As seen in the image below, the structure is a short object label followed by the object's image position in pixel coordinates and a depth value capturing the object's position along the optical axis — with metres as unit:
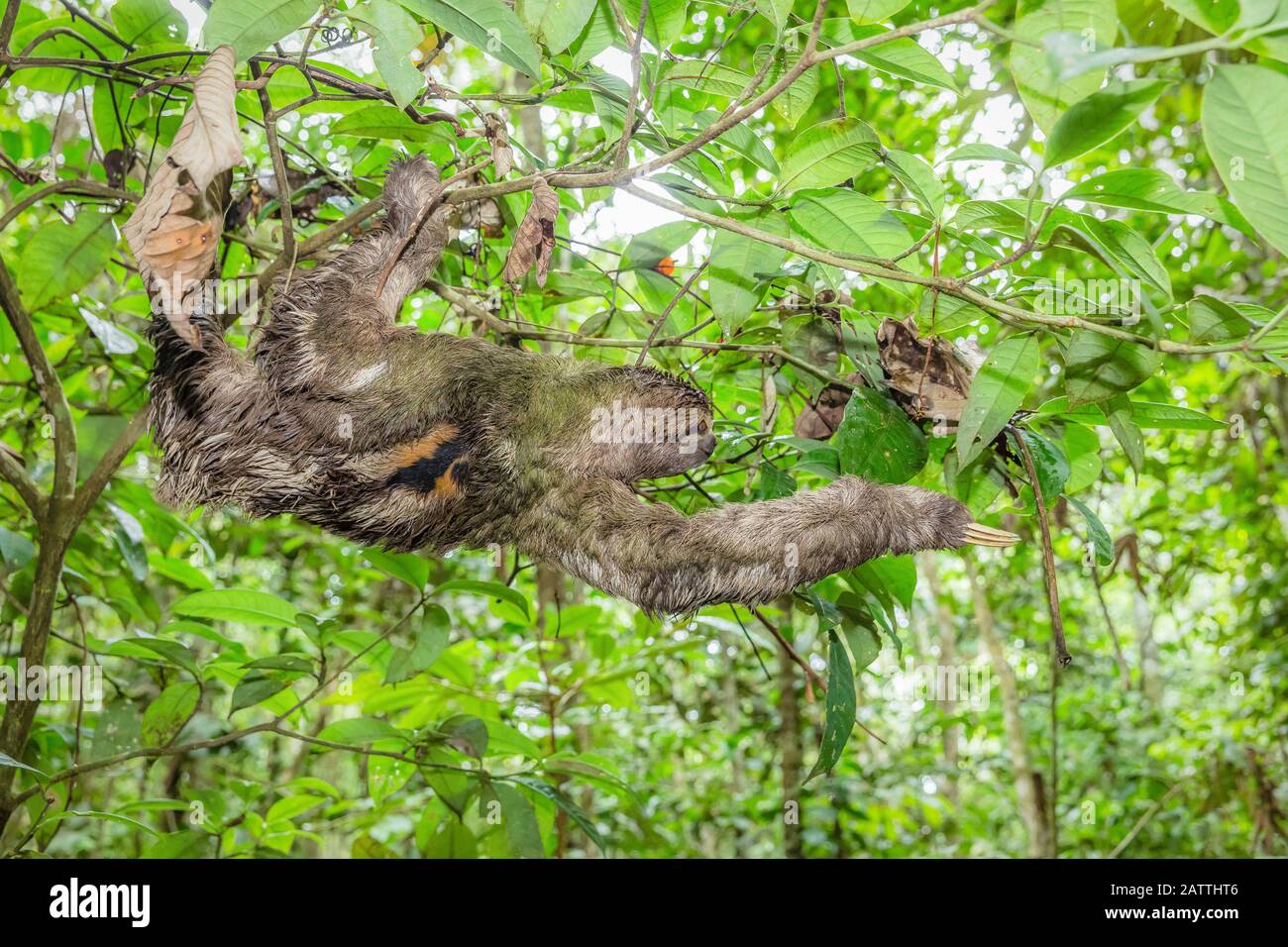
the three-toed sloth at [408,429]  2.07
